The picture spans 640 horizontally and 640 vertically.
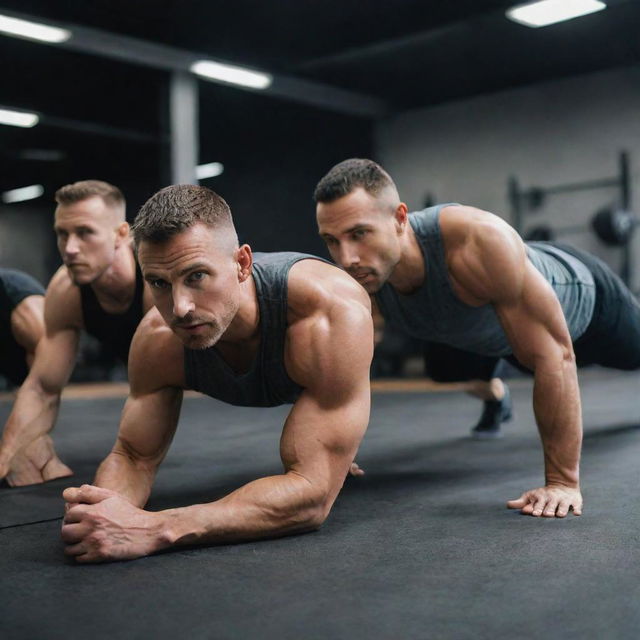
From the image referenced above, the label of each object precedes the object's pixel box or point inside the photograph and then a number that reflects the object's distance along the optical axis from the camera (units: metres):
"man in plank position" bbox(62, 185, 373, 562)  1.49
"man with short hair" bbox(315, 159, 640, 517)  1.94
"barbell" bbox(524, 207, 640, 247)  6.53
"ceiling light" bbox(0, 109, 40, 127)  7.32
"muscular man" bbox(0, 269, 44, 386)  2.82
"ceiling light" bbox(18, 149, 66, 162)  9.02
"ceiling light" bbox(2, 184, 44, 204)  10.60
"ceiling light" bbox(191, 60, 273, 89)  6.66
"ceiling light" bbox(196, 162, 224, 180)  8.74
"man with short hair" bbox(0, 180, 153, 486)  2.42
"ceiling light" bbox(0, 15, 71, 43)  5.49
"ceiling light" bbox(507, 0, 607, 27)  5.65
